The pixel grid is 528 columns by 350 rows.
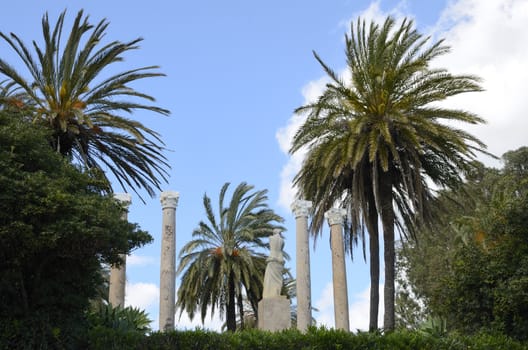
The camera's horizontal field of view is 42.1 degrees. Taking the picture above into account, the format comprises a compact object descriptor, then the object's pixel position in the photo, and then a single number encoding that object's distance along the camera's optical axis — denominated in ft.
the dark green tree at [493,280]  69.72
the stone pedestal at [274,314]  77.41
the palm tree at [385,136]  79.15
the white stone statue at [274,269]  79.30
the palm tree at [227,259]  110.11
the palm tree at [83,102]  74.02
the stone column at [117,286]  77.82
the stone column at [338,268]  85.05
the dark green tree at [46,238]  49.44
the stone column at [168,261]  75.46
